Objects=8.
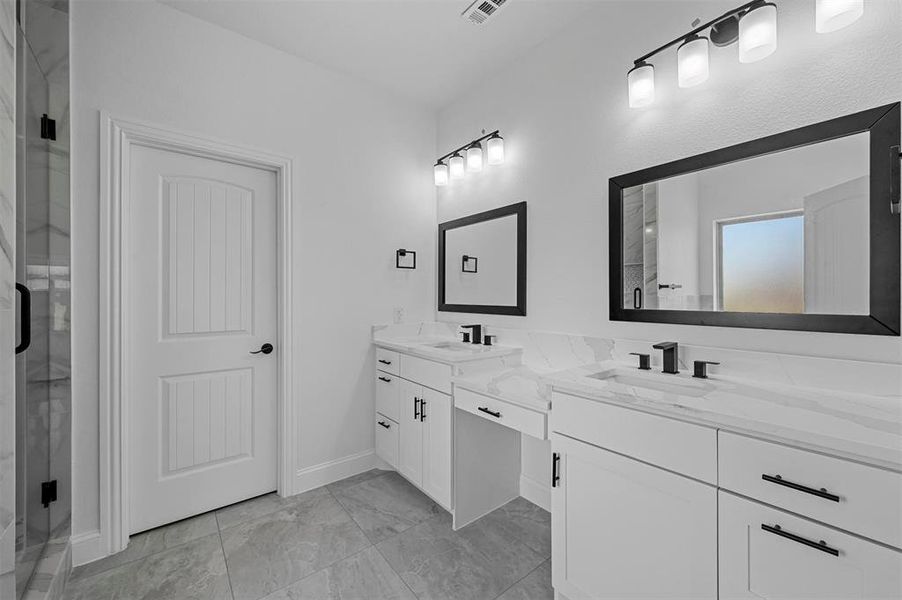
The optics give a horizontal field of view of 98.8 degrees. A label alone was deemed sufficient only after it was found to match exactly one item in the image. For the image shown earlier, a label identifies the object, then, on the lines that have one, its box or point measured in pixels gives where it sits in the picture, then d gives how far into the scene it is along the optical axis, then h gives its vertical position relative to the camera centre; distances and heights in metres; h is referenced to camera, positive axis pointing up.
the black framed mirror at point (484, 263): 2.40 +0.25
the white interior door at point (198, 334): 2.00 -0.19
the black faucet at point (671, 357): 1.61 -0.24
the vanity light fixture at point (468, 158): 2.45 +0.96
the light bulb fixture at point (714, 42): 1.34 +0.97
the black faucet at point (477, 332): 2.56 -0.22
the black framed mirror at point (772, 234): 1.24 +0.25
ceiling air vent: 1.94 +1.49
